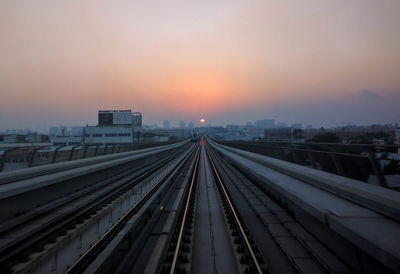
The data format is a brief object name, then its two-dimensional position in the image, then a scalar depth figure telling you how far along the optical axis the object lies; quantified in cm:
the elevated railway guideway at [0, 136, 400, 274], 424
